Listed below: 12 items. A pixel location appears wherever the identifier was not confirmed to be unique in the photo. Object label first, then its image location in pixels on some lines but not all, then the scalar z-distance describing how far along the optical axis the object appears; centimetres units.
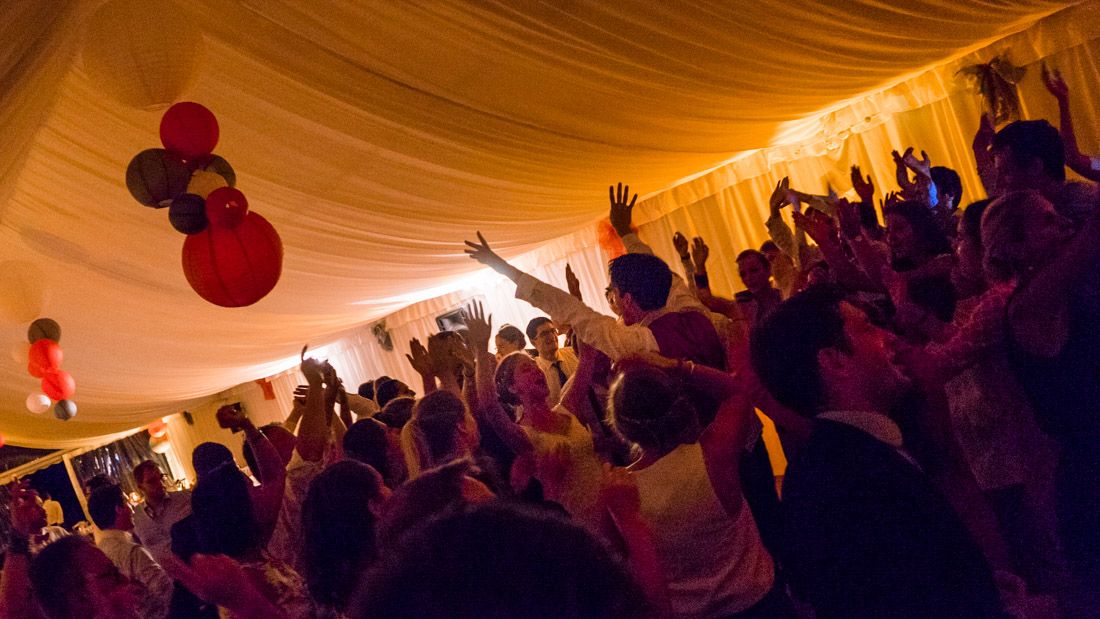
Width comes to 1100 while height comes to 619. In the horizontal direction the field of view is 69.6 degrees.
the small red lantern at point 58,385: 595
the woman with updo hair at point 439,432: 233
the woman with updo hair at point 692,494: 171
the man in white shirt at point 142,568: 237
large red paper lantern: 301
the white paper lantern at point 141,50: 272
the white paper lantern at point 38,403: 701
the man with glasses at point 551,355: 418
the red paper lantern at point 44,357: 579
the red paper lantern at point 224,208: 297
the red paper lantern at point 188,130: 305
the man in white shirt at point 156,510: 370
